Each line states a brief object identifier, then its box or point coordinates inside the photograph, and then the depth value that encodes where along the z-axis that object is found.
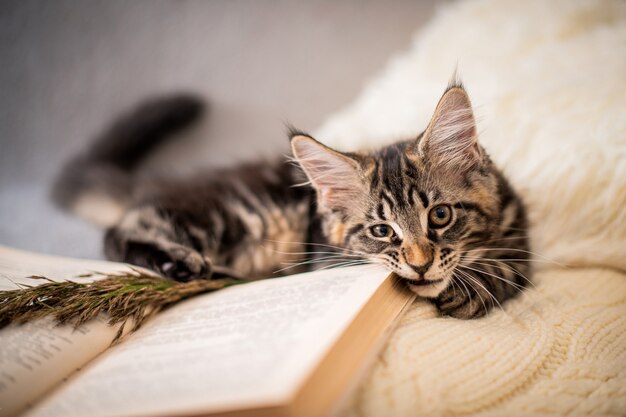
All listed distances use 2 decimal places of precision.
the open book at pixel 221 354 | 0.35
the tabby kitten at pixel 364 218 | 0.44
